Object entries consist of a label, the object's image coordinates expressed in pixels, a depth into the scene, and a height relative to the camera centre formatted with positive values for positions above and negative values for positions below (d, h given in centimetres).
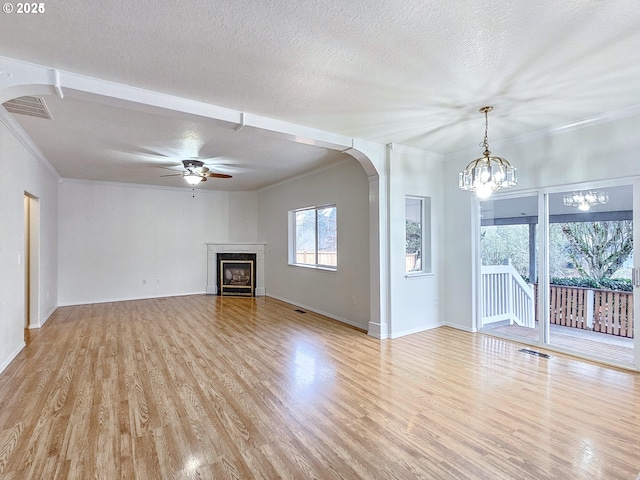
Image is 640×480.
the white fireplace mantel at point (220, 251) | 823 -28
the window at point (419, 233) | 503 +11
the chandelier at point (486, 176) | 319 +64
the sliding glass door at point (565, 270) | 355 -37
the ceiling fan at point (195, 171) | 515 +111
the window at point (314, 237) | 609 +6
